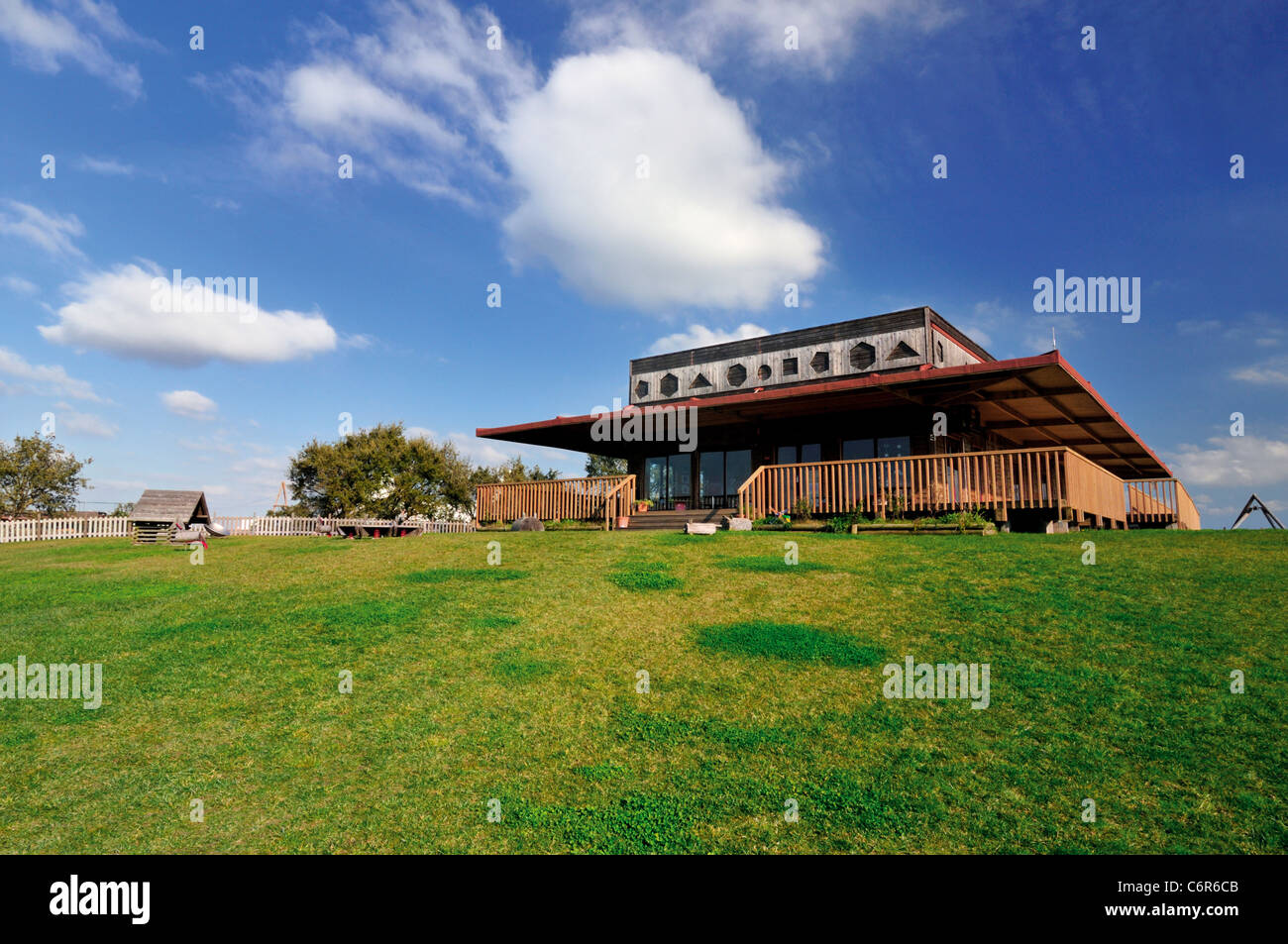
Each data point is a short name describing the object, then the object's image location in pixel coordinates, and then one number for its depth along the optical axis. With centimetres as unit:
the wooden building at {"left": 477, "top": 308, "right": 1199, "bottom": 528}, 1639
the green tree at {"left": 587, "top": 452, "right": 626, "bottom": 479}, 5956
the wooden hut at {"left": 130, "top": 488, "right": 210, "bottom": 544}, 2664
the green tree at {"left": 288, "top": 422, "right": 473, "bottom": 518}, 4847
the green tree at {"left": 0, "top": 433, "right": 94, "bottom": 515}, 4600
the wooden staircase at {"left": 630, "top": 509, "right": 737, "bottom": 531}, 1986
